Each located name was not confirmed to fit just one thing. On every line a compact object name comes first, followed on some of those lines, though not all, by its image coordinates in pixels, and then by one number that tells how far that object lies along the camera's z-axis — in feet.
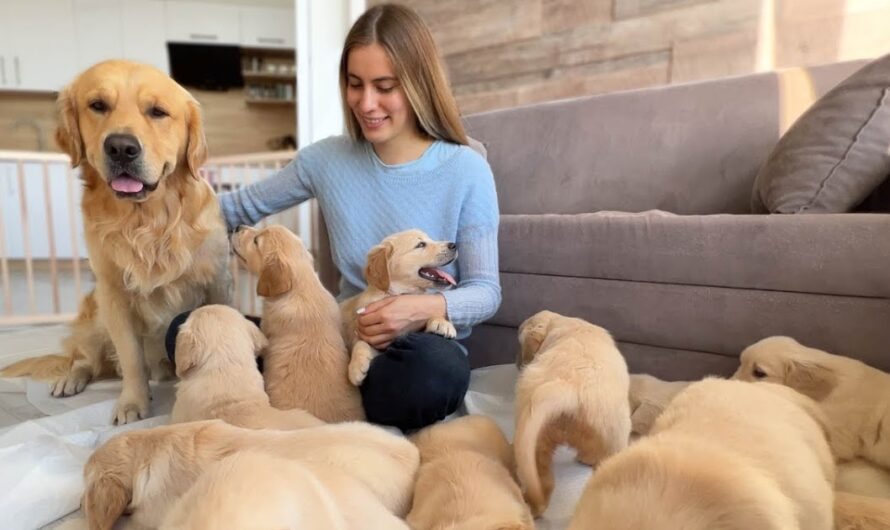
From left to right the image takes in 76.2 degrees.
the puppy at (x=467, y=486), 2.85
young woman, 4.64
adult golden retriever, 4.82
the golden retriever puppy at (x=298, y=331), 4.32
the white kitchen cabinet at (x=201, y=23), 19.80
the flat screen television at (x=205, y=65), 20.08
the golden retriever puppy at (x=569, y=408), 3.40
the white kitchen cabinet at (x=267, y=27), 20.43
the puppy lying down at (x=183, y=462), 3.09
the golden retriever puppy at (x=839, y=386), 3.67
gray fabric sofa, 4.44
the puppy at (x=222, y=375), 3.90
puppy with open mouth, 4.76
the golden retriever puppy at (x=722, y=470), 2.08
